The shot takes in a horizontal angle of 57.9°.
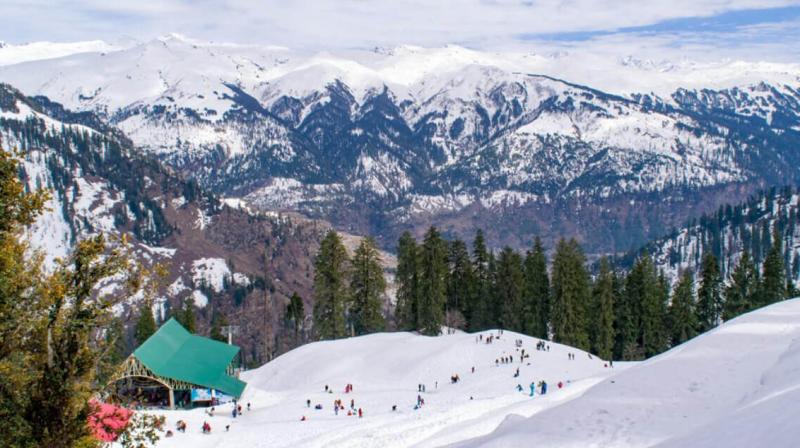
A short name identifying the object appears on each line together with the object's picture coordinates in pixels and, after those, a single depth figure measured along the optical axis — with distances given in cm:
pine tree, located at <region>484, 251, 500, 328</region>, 9901
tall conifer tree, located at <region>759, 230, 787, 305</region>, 9081
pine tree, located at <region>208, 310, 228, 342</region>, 10825
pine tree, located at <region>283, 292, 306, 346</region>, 10800
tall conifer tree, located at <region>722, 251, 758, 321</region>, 9156
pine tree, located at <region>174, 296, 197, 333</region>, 10138
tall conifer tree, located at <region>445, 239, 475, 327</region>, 10012
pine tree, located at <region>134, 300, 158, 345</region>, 9588
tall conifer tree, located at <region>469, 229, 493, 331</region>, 9969
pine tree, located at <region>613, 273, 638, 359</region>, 9269
